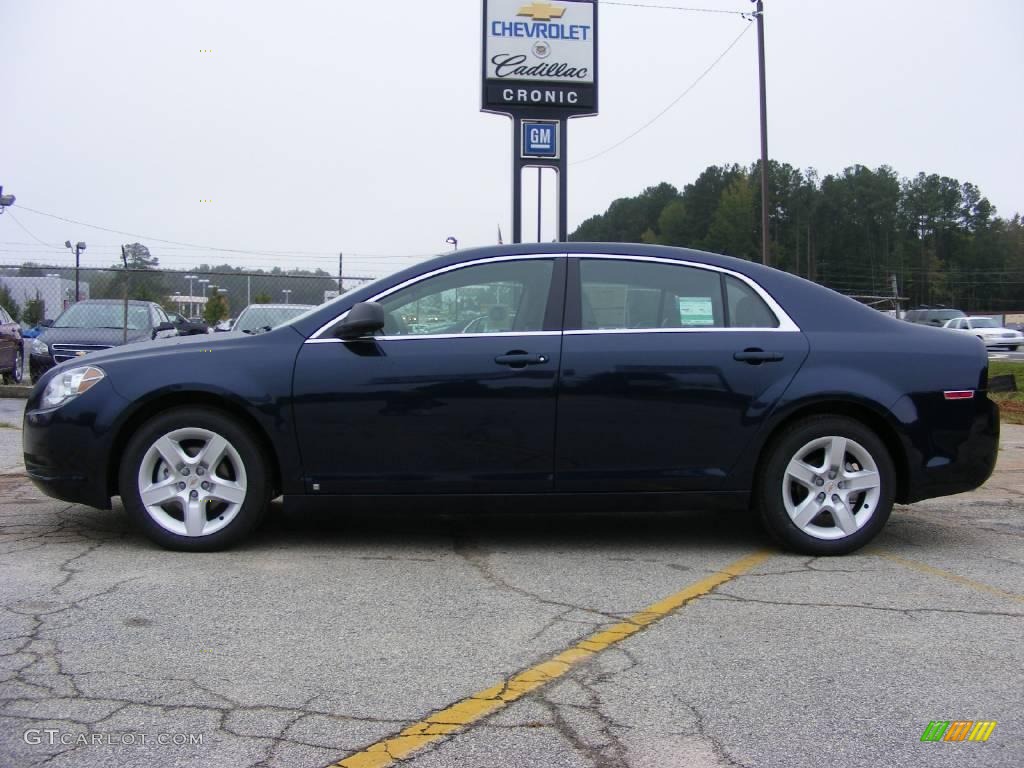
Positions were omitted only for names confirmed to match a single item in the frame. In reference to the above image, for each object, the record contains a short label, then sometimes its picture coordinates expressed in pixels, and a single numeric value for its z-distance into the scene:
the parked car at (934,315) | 51.24
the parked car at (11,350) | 15.45
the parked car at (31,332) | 15.61
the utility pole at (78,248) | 23.08
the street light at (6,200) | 25.14
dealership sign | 14.73
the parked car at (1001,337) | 35.62
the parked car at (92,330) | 13.46
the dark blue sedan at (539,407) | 4.73
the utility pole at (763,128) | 24.22
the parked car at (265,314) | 13.93
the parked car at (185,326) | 15.30
